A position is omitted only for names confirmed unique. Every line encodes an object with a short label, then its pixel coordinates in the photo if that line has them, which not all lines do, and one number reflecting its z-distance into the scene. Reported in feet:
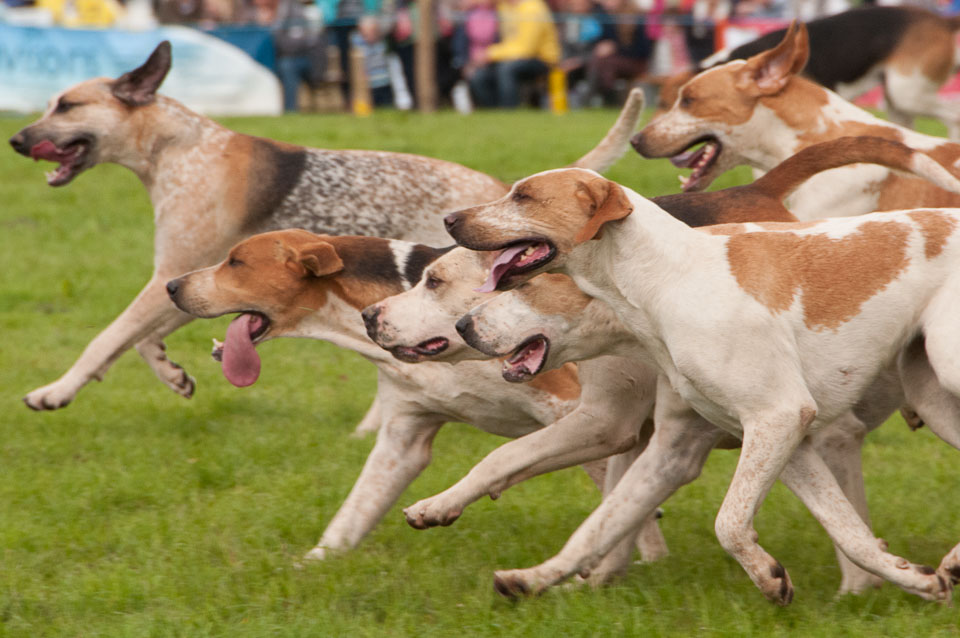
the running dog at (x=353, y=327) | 33.94
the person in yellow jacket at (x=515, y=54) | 118.11
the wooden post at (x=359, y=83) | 123.03
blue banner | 106.22
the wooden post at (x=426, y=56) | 112.57
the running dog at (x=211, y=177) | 45.01
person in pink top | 118.93
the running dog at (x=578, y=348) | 29.30
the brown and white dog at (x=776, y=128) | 40.52
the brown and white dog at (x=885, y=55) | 59.57
